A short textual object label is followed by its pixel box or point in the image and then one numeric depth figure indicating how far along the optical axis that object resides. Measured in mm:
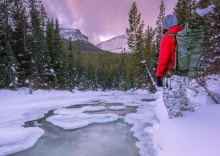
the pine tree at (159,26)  27625
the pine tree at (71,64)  39375
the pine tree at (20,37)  26303
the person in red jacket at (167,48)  4172
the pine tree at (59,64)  31438
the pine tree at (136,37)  26234
